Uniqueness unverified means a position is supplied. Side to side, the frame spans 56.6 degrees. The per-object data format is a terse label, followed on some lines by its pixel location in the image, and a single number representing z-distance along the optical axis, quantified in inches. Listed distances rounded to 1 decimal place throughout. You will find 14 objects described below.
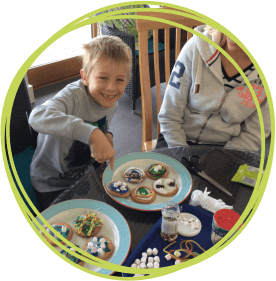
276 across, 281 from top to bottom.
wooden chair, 46.1
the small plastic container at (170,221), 27.0
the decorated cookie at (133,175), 34.7
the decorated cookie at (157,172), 35.3
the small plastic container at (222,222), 26.6
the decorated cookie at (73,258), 26.2
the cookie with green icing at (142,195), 31.5
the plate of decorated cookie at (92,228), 26.6
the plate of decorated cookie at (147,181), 31.5
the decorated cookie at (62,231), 27.3
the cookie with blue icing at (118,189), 31.4
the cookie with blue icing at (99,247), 26.6
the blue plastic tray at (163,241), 26.7
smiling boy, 28.9
